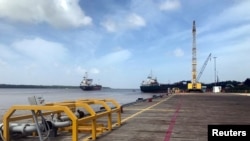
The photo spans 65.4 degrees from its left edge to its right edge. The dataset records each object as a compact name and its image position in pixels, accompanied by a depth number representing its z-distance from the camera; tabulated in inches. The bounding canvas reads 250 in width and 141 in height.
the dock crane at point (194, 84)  2530.6
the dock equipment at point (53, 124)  197.3
